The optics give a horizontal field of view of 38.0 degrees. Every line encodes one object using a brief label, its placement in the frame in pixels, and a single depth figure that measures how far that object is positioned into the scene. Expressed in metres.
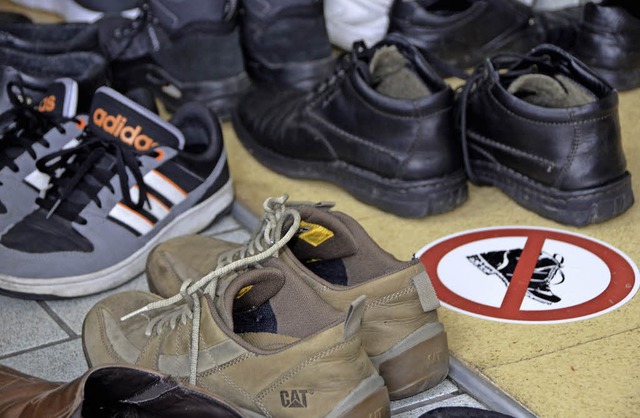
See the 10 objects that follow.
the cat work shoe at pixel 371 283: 1.54
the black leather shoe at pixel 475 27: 3.14
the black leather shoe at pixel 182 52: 2.89
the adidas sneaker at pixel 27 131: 2.11
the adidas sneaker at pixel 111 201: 1.98
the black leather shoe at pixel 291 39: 2.99
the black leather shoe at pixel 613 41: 2.94
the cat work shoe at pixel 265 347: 1.39
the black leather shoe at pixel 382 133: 2.19
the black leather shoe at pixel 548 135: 2.12
